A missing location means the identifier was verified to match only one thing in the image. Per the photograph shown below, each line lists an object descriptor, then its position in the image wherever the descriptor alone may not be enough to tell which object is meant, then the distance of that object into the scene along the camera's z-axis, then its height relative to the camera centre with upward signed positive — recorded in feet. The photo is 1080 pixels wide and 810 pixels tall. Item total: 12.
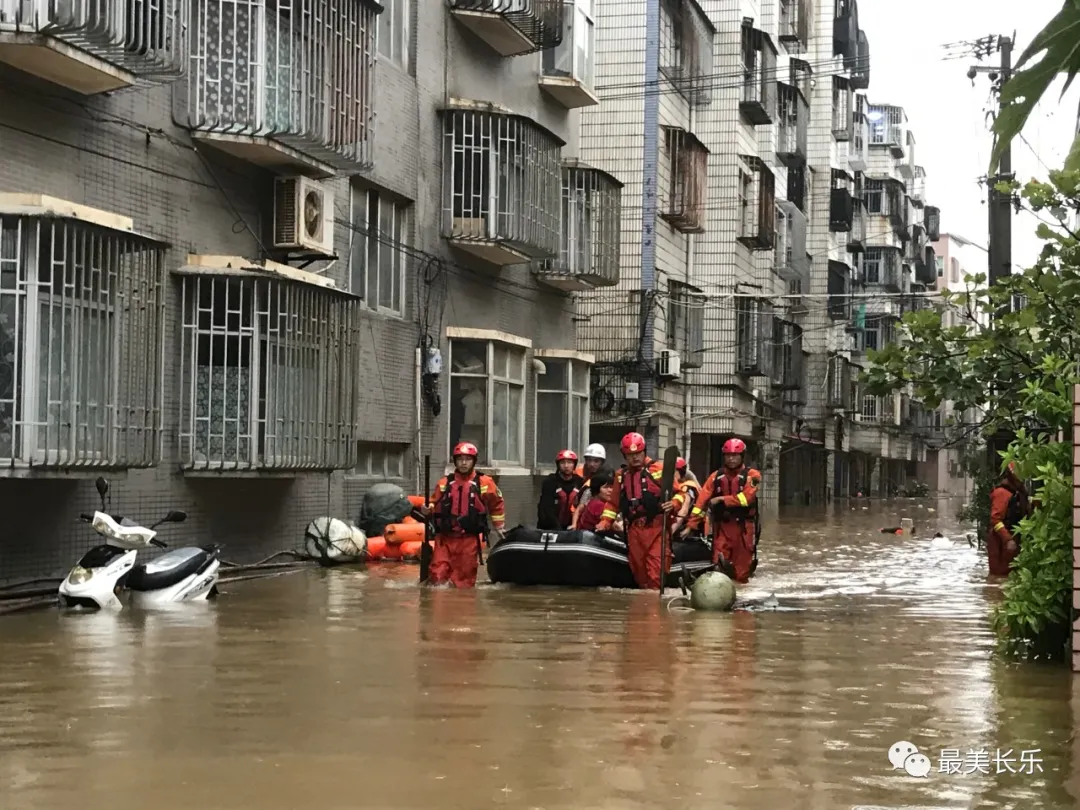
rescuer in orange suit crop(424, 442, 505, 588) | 55.83 -2.13
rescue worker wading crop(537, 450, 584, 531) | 63.41 -1.59
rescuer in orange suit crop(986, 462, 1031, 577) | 63.72 -1.90
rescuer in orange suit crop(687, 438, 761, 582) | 59.57 -1.97
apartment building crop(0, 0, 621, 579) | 48.08 +7.83
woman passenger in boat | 61.57 -2.10
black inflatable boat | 57.82 -3.72
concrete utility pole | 111.65 +17.95
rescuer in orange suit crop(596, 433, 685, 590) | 57.06 -1.96
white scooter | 46.21 -3.48
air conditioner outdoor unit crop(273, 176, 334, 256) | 63.21 +9.06
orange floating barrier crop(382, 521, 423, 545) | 70.59 -3.43
